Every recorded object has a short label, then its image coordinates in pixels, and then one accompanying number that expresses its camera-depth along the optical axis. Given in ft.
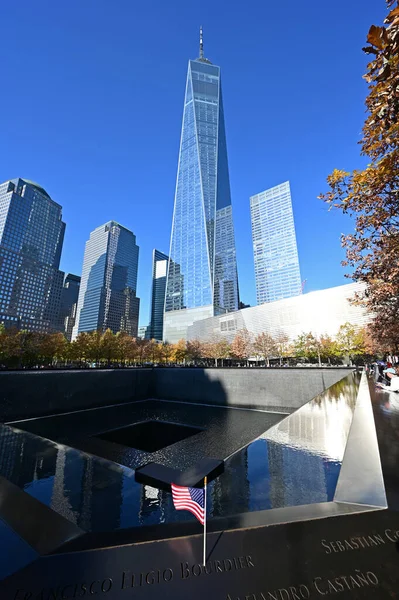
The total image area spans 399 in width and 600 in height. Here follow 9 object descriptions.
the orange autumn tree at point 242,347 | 200.75
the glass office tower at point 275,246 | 446.60
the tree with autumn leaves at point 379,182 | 8.58
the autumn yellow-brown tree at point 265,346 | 189.67
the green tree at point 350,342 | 153.38
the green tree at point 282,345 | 196.54
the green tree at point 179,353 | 227.61
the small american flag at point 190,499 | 7.66
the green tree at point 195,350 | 224.35
